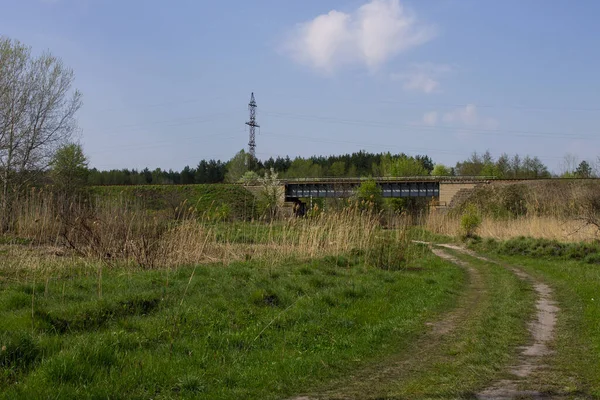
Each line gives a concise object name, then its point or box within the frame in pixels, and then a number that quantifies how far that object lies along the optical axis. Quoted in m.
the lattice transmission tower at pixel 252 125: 89.88
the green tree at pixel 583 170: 69.95
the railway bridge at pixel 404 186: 61.19
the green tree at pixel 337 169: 108.58
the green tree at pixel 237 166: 99.00
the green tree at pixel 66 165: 27.81
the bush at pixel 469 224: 30.05
